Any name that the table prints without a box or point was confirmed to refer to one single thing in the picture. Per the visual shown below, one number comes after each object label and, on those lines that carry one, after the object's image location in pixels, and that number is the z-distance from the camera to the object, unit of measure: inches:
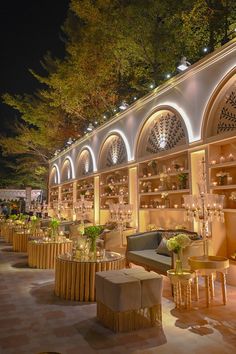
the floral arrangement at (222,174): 223.7
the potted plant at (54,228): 282.0
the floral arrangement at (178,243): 172.6
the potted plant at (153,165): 313.7
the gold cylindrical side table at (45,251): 262.7
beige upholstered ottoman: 132.0
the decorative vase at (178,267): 168.1
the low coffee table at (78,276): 175.5
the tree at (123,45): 369.1
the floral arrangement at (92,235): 193.9
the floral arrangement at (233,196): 215.7
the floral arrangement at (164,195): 290.1
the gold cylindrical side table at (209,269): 165.3
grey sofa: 195.5
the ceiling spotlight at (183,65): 263.6
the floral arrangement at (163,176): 292.1
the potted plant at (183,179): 268.7
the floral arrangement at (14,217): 491.1
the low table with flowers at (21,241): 360.5
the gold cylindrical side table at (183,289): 162.2
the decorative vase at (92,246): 192.2
